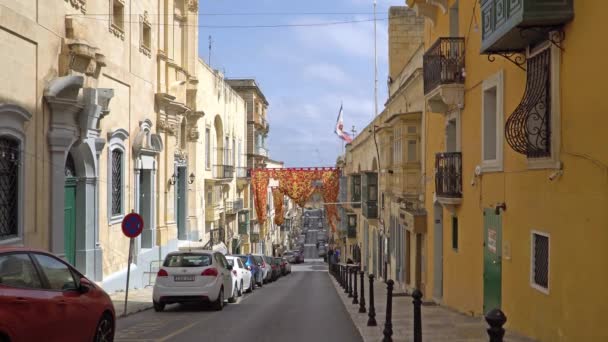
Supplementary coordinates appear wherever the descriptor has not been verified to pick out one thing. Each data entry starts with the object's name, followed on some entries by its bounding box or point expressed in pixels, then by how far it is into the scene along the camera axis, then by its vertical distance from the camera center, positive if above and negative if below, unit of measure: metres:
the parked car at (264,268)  31.39 -4.53
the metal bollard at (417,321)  8.43 -1.84
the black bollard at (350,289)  20.77 -3.56
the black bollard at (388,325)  9.69 -2.19
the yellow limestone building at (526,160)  7.73 +0.25
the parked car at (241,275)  21.17 -3.37
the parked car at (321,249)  97.30 -11.60
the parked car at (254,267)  27.23 -3.82
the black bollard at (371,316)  12.73 -2.67
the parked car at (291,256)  75.24 -9.15
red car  6.32 -1.32
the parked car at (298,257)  78.25 -9.56
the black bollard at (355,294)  17.96 -3.16
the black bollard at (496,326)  4.86 -1.09
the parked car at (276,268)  37.09 -5.32
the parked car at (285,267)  43.71 -6.20
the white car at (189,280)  15.54 -2.44
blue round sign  15.58 -1.15
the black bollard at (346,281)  23.45 -3.78
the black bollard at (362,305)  15.22 -2.93
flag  40.34 +2.71
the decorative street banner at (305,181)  40.84 -0.30
